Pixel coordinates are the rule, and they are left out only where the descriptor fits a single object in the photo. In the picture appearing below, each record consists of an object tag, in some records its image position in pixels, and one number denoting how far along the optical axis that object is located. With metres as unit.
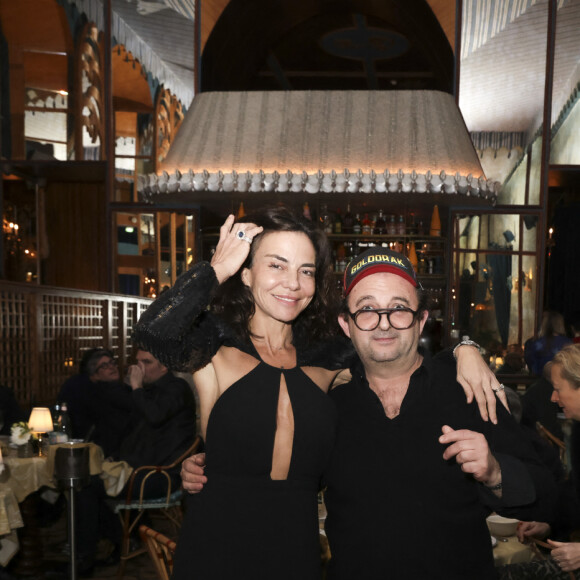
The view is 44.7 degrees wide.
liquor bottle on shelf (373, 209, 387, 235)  7.59
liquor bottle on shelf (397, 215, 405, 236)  7.45
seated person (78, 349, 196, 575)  4.39
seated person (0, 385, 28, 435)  4.74
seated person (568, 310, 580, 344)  8.15
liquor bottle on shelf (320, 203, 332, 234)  7.52
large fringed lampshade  6.82
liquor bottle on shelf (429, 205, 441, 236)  7.60
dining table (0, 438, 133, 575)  3.53
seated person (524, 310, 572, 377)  6.00
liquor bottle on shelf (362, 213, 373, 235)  7.56
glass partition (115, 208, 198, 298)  8.02
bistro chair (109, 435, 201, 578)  4.34
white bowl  2.62
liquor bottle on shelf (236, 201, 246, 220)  7.36
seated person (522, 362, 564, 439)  4.60
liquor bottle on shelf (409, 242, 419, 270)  7.46
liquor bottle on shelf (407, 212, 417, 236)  7.62
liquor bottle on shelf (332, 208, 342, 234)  7.55
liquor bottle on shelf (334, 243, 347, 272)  7.52
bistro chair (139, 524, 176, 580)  2.22
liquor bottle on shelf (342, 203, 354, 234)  7.62
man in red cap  1.59
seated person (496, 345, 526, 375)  7.67
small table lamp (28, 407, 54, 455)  4.52
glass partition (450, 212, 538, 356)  7.74
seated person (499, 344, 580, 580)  2.23
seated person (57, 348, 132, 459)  5.04
